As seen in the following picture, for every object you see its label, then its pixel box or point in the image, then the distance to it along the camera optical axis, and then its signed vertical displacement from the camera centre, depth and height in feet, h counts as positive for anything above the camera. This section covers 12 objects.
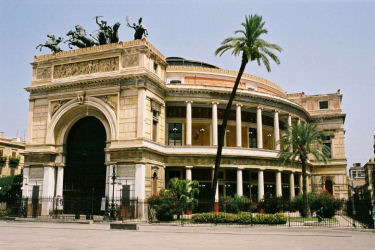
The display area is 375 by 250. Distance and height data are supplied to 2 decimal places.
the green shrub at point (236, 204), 115.65 -5.82
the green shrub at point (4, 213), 120.26 -9.01
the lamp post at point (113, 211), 103.30 -7.09
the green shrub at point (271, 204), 124.06 -6.28
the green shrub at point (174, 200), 102.83 -4.13
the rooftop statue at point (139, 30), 121.49 +47.51
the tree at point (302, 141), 124.06 +14.15
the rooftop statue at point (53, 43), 130.72 +46.88
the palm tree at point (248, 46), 102.73 +36.57
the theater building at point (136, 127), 114.21 +18.79
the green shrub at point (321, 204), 118.01 -5.93
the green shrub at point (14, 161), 205.05 +12.00
